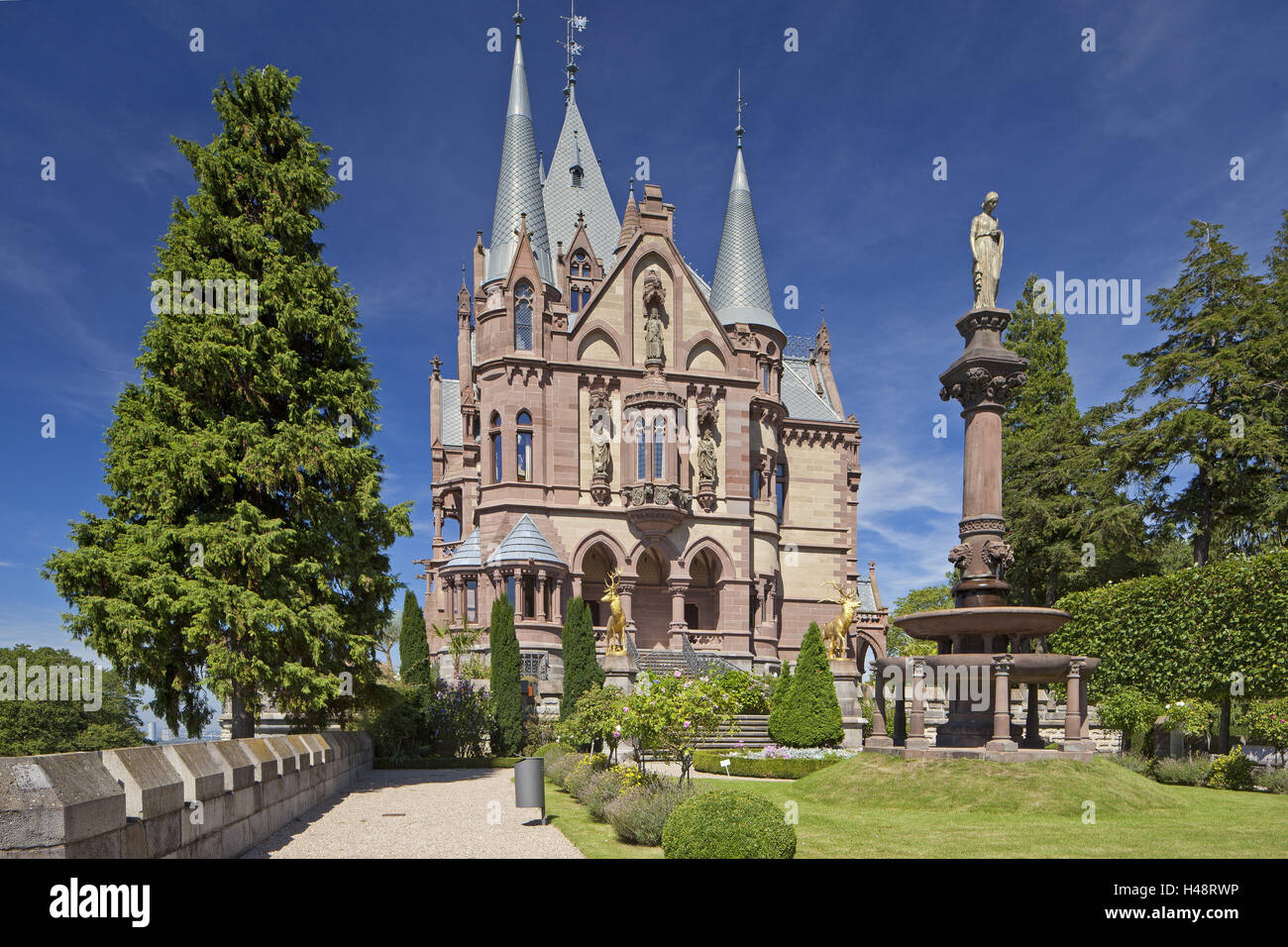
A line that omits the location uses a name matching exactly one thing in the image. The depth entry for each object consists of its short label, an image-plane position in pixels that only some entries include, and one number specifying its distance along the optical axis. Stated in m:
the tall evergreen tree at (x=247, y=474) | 17.00
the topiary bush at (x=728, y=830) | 8.68
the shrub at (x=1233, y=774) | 19.28
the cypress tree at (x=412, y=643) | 32.72
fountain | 16.14
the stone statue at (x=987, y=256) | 19.22
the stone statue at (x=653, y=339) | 41.66
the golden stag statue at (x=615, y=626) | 31.89
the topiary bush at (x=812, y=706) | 26.30
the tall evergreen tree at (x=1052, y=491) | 34.81
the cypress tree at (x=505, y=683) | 29.09
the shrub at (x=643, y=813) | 11.48
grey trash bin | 14.19
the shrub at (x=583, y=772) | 17.09
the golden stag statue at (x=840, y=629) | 30.61
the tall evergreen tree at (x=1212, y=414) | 31.12
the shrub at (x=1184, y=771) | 20.08
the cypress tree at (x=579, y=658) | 30.44
